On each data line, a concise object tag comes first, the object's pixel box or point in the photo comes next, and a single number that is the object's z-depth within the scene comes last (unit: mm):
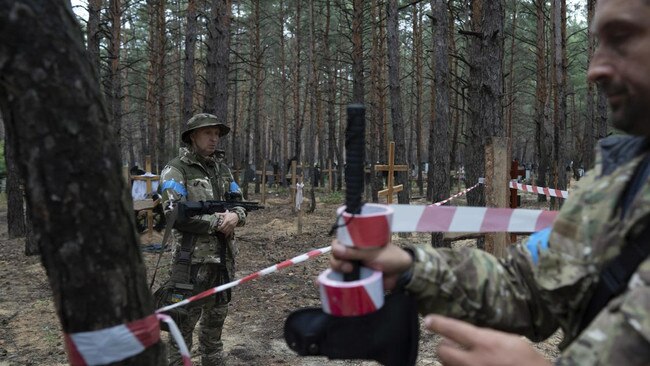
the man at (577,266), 937
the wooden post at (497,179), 4906
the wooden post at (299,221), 11547
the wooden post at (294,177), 13906
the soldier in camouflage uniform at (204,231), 4125
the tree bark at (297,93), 22156
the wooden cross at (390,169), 8766
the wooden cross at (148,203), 10620
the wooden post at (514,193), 5868
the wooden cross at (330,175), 23281
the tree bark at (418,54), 21375
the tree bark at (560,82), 15470
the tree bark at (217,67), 9969
